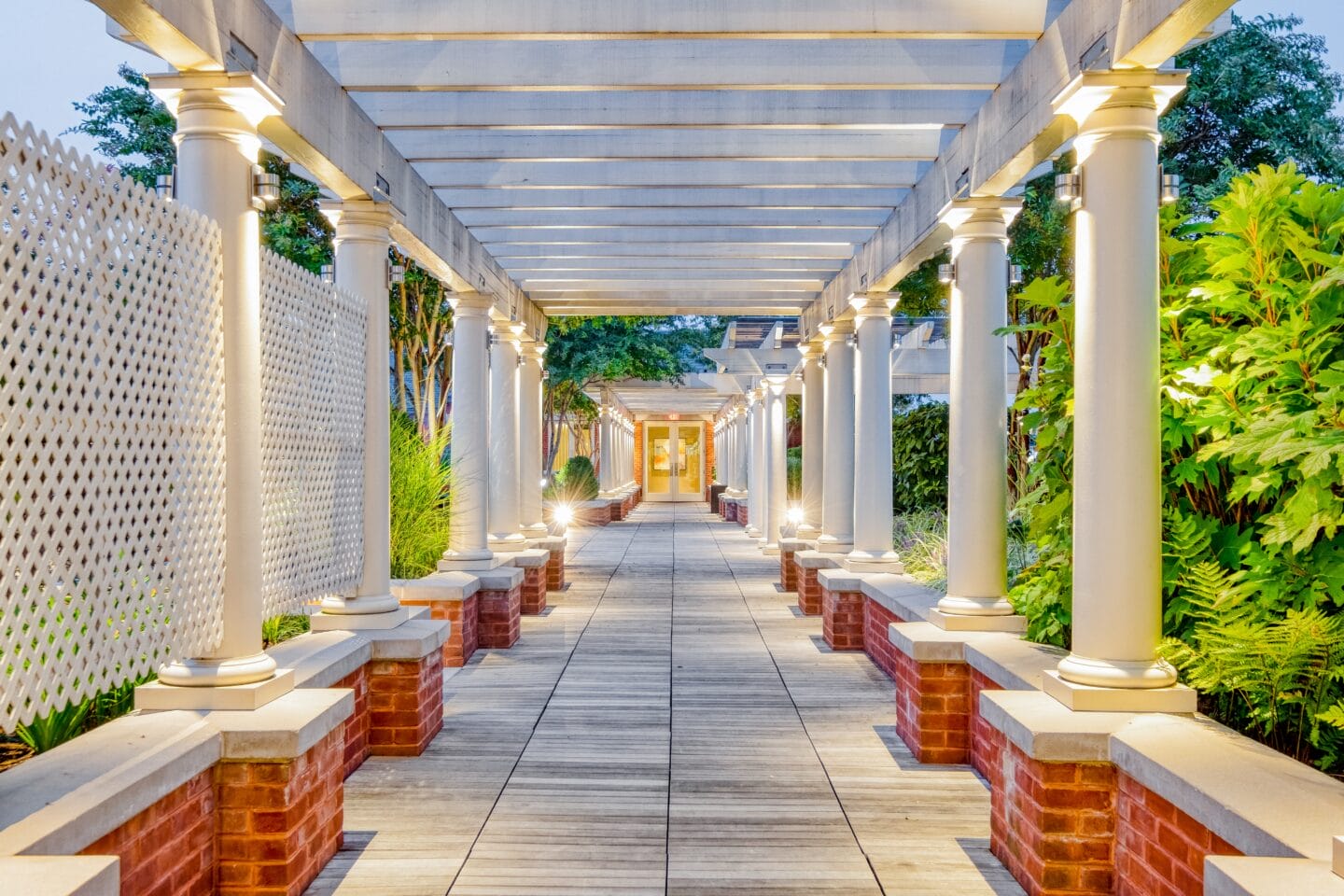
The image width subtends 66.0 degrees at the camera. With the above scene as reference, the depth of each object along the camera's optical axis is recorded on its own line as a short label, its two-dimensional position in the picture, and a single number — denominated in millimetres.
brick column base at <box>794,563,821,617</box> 9906
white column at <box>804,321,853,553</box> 10414
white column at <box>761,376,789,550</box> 14938
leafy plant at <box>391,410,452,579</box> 7656
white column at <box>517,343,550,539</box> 11705
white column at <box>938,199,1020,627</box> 5484
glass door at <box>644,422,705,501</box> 39688
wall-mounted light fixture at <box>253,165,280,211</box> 3910
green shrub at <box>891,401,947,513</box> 11781
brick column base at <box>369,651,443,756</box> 5176
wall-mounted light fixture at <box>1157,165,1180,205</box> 3807
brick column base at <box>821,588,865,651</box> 8023
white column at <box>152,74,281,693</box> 3752
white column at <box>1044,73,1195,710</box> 3732
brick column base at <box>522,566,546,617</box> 10000
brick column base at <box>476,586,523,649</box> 8039
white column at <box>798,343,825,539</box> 12203
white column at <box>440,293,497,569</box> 8367
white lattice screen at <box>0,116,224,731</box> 2762
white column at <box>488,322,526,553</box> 10378
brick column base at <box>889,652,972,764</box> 5090
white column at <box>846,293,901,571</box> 8555
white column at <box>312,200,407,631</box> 5656
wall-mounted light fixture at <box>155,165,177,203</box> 3873
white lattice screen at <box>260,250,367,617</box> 4438
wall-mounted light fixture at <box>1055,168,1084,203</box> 3898
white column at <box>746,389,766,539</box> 17672
